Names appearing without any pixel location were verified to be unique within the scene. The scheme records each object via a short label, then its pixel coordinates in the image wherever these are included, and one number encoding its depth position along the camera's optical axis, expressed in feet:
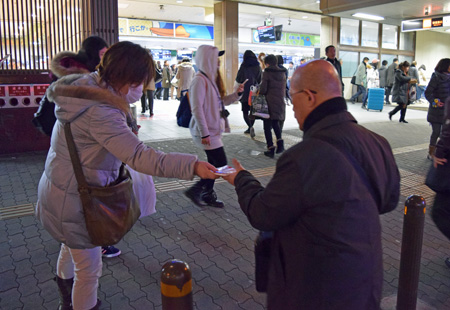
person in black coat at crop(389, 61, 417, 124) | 38.91
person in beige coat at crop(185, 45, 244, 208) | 14.93
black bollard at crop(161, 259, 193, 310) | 5.03
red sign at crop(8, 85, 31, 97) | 23.63
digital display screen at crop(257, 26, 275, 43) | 69.77
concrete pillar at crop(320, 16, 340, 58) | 62.95
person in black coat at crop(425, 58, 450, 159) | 23.18
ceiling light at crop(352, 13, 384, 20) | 57.56
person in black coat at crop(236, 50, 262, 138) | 28.99
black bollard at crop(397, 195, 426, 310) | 8.89
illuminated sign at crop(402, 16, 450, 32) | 53.31
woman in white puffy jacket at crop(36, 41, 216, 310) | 6.59
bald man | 5.01
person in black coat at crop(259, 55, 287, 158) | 25.04
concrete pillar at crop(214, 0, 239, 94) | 55.01
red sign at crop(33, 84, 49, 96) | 24.27
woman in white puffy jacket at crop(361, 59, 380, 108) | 57.57
